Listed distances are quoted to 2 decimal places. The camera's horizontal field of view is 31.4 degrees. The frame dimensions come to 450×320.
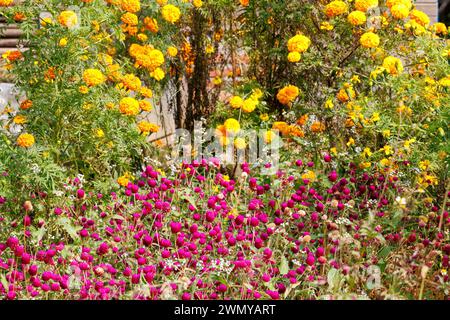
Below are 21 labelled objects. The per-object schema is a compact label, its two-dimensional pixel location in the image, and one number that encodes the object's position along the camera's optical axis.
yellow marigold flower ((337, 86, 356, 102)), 4.77
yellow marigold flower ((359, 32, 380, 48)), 4.59
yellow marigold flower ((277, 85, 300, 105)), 4.87
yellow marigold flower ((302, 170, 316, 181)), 4.34
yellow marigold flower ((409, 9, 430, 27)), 4.84
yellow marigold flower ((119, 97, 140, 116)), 4.27
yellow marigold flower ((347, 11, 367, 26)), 4.67
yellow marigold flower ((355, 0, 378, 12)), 4.70
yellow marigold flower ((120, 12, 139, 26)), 4.53
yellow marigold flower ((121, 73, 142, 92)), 4.54
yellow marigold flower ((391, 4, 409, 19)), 4.73
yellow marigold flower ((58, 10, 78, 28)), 4.02
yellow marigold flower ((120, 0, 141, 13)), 4.48
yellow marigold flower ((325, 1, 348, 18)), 4.78
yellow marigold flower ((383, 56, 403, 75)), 4.53
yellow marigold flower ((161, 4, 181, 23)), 4.81
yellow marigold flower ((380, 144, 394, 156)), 4.30
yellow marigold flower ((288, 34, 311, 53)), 4.75
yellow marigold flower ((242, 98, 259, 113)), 4.91
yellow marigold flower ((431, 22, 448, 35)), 4.88
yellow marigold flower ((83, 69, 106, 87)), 4.00
